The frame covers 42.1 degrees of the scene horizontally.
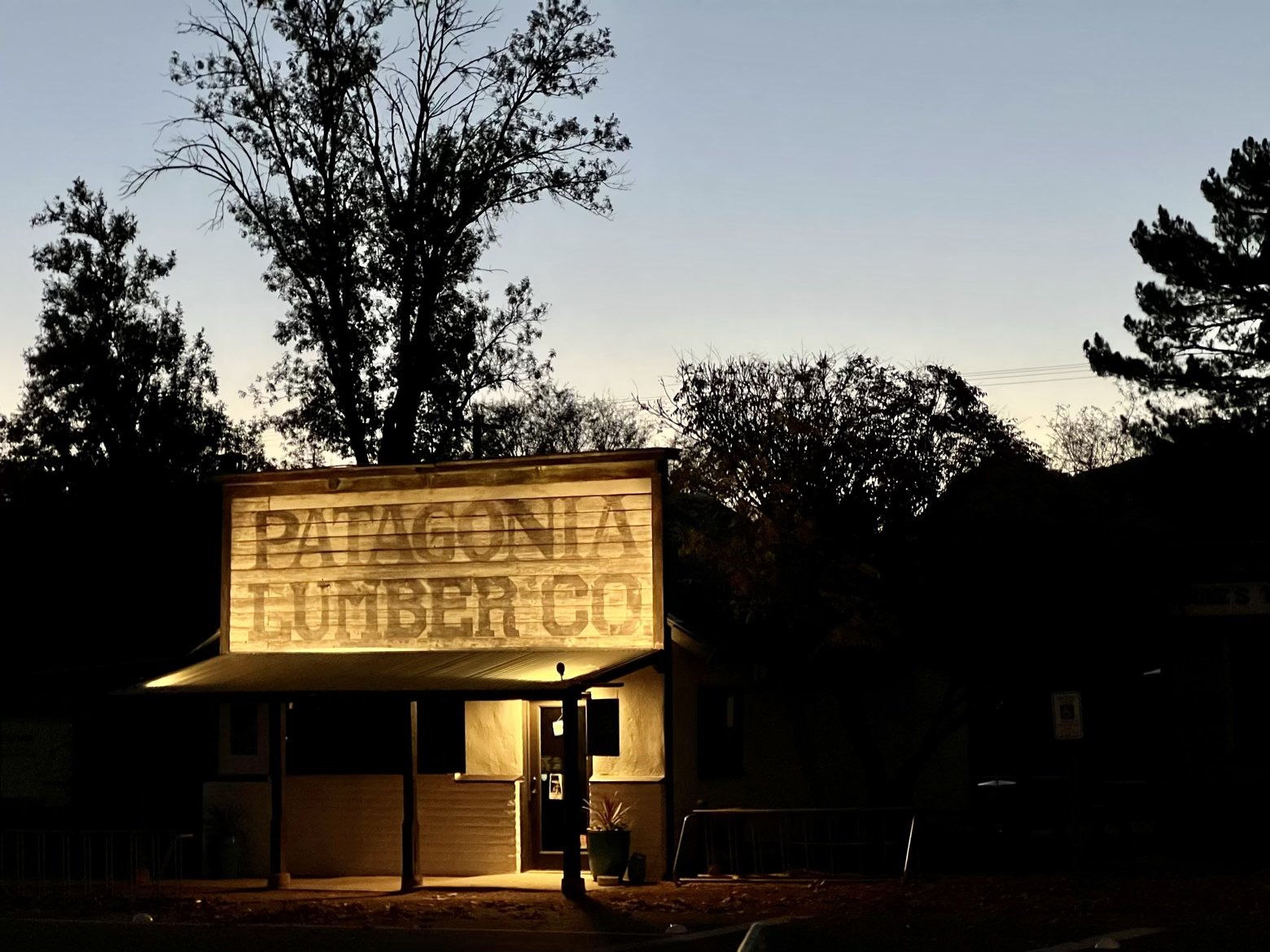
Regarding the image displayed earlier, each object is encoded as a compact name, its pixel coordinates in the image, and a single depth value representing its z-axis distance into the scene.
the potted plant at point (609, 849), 20.03
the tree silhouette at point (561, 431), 51.73
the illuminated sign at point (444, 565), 20.20
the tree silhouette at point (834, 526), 21.28
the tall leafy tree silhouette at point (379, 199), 35.84
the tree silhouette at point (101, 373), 40.09
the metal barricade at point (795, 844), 20.11
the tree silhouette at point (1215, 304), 33.94
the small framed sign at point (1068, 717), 17.86
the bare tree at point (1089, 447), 58.41
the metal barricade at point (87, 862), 20.56
